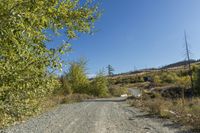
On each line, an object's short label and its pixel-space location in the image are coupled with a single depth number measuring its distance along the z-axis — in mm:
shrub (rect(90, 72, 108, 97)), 27700
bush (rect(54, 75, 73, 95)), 23480
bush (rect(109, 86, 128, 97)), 31239
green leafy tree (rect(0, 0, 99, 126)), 2665
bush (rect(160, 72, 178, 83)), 40280
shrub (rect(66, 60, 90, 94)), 26033
